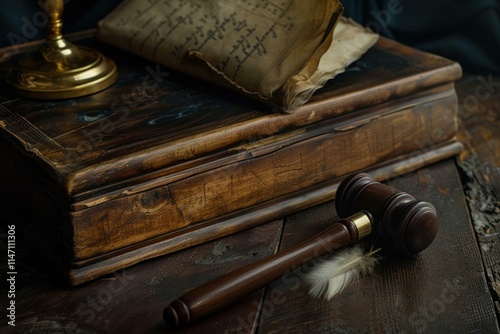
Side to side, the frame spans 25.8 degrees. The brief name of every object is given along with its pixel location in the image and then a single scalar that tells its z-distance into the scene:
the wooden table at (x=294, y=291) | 0.86
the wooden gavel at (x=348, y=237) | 0.85
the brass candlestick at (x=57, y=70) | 1.02
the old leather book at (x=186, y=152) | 0.91
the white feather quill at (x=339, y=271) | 0.90
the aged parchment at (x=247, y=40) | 1.00
